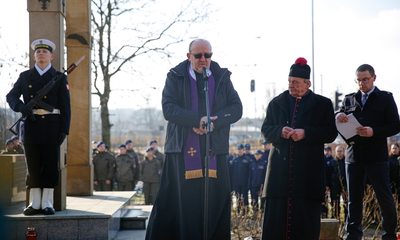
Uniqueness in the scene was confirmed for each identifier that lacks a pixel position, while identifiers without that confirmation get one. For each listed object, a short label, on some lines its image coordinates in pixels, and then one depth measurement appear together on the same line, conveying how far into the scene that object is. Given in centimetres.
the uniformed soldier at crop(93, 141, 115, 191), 1242
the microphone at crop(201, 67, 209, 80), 373
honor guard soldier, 507
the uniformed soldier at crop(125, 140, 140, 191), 1276
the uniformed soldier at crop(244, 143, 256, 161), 1258
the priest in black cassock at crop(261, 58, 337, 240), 397
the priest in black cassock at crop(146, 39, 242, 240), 400
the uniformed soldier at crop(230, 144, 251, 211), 1213
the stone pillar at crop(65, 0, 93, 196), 755
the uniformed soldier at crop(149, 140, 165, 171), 1343
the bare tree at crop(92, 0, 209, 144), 1766
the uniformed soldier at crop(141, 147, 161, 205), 1252
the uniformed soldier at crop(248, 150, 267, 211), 1177
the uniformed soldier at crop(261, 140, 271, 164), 1210
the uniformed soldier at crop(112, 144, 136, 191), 1252
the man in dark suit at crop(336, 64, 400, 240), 501
